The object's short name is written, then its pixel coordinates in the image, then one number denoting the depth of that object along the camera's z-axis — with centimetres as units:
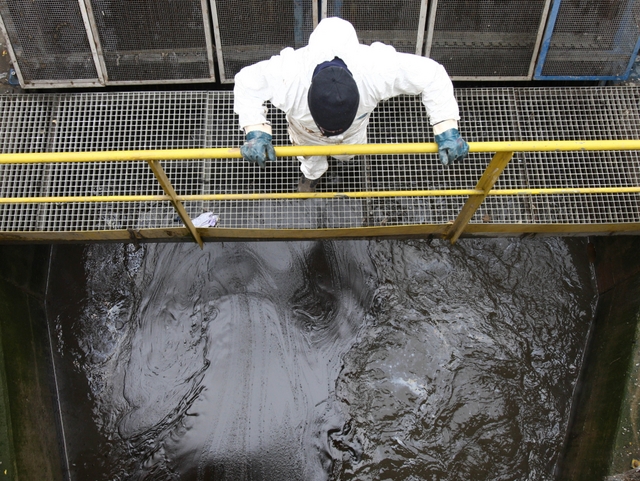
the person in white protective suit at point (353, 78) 266
